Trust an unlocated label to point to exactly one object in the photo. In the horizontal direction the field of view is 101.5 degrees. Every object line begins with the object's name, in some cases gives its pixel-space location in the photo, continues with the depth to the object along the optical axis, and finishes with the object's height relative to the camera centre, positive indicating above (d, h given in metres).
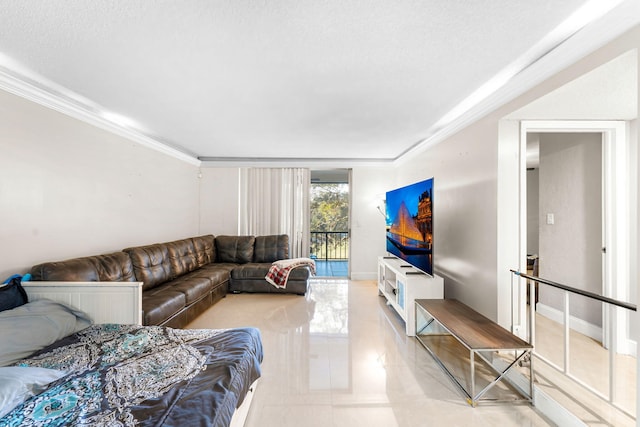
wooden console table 1.86 -0.91
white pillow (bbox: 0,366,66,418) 1.04 -0.74
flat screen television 2.88 -0.09
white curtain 5.50 +0.25
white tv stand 2.93 -0.84
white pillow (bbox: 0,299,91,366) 1.52 -0.74
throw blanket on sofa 4.28 -0.93
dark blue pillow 1.81 -0.59
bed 1.07 -0.82
